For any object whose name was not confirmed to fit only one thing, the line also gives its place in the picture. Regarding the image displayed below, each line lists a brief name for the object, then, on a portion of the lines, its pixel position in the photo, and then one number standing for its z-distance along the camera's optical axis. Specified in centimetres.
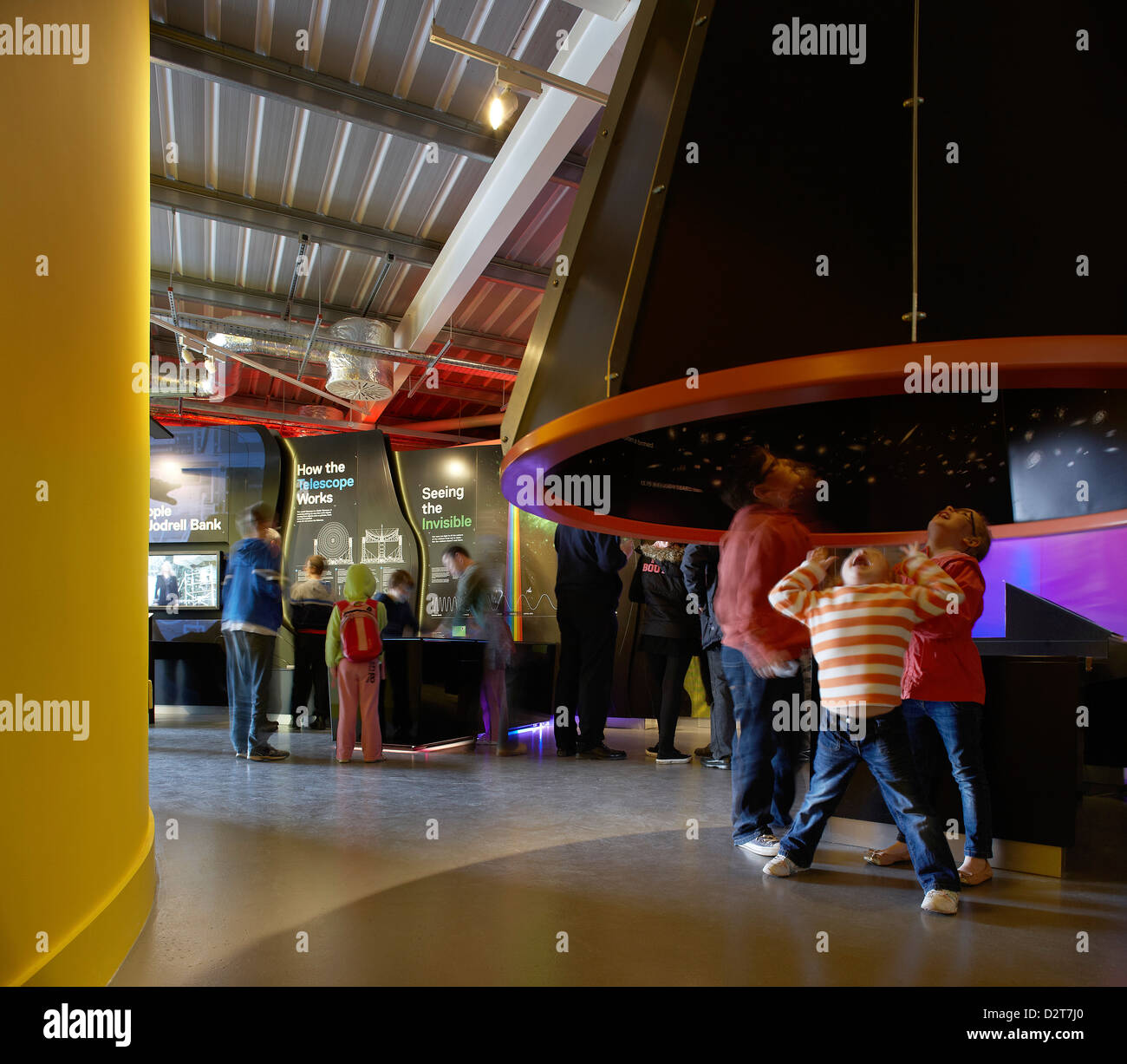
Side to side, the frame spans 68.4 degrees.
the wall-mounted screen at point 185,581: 910
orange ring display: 154
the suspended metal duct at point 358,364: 937
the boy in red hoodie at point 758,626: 312
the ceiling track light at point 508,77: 446
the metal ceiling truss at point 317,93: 515
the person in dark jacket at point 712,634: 467
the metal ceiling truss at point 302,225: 693
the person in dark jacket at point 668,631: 578
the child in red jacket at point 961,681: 303
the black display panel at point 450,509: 966
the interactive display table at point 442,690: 618
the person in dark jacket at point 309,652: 771
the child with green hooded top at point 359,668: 570
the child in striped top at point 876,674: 273
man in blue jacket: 570
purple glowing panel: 608
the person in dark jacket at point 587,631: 592
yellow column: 171
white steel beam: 511
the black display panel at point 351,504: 980
